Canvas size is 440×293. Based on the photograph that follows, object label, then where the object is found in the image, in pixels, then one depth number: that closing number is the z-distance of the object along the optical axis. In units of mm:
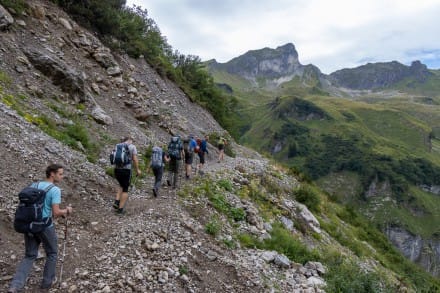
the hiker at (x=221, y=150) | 24156
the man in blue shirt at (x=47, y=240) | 6477
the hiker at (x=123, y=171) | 10609
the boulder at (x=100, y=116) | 18109
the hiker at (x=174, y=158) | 14750
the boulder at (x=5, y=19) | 17631
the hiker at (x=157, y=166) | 13344
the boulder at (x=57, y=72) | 17812
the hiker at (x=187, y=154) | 16969
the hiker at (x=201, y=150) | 19456
